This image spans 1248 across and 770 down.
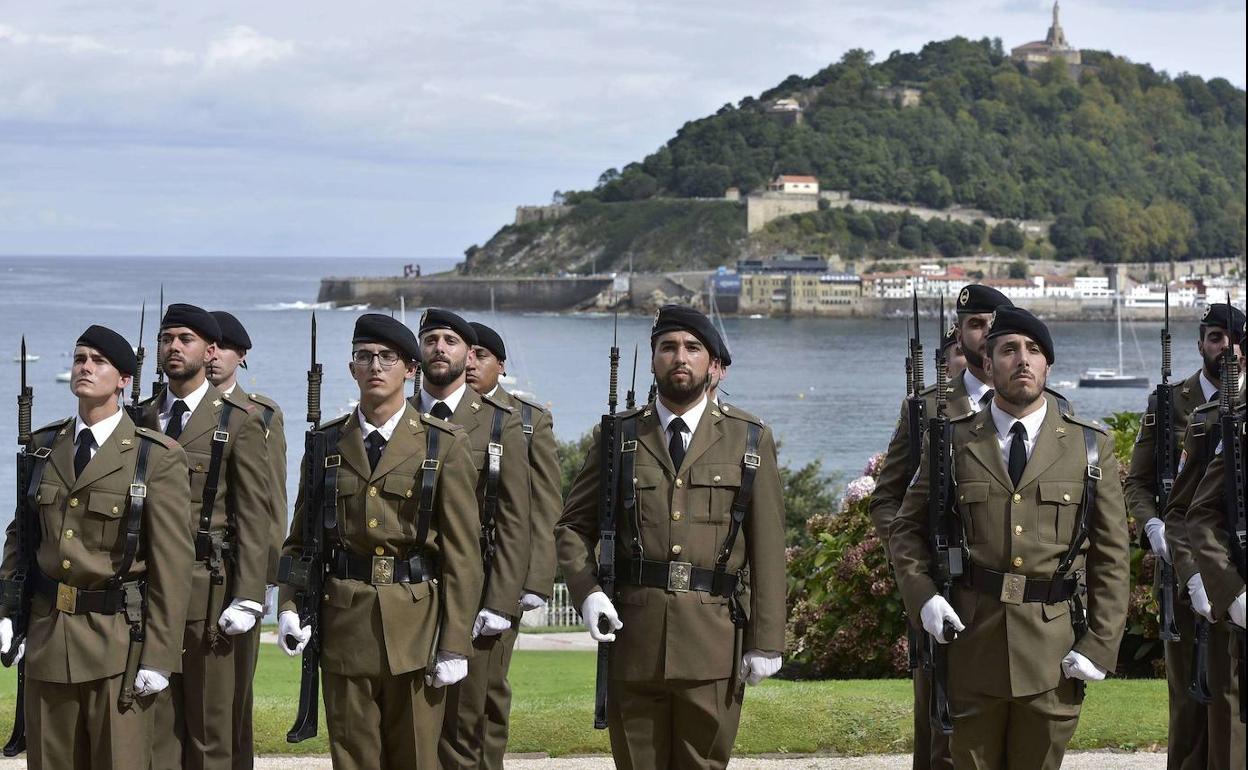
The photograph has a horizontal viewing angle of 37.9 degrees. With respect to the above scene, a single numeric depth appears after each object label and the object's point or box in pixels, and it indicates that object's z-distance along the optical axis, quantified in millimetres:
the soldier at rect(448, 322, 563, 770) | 8805
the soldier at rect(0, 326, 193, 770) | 7402
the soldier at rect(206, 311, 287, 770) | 8922
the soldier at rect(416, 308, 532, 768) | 8195
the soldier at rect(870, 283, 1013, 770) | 8367
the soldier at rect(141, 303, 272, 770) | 8477
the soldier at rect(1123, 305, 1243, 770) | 7590
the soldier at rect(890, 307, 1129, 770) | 7414
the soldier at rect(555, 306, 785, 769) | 7582
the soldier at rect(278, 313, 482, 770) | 7430
